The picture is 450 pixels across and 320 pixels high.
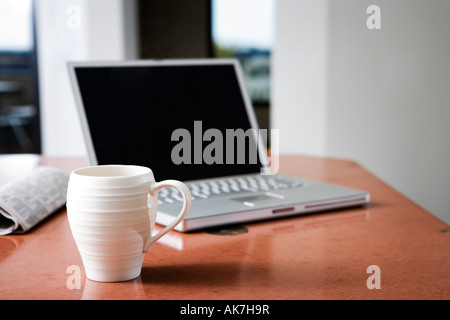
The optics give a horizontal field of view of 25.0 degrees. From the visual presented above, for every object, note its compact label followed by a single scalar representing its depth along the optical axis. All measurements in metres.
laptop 1.73
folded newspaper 1.63
